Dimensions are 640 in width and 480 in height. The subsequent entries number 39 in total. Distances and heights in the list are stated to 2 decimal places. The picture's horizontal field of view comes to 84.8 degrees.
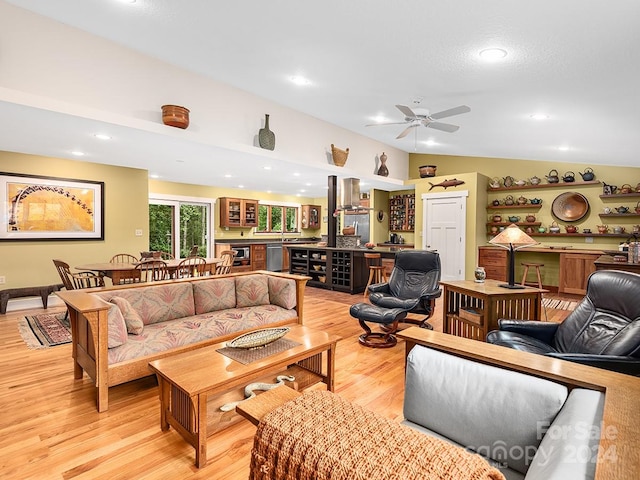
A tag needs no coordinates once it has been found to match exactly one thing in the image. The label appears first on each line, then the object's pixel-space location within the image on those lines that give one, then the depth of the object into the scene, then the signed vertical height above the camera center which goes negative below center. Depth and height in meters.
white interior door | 7.63 +0.13
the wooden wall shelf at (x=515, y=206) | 7.58 +0.62
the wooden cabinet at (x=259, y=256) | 9.52 -0.65
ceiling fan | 3.81 +1.37
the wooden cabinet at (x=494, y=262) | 7.33 -0.59
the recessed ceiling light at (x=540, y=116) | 4.05 +1.39
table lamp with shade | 3.58 -0.06
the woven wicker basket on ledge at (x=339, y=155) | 6.29 +1.41
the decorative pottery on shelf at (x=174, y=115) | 3.97 +1.33
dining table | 4.67 -0.51
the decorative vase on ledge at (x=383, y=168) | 7.60 +1.42
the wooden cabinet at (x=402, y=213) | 9.38 +0.56
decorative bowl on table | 2.42 -0.76
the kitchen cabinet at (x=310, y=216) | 11.78 +0.57
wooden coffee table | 1.89 -0.84
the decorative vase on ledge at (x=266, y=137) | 5.08 +1.40
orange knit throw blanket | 0.72 -0.48
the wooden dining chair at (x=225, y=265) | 5.54 -0.53
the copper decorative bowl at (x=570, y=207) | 7.08 +0.58
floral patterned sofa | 2.47 -0.79
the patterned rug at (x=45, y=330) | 3.79 -1.19
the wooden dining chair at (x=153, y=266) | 4.93 -0.50
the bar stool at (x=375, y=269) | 6.22 -0.64
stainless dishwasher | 9.79 -0.69
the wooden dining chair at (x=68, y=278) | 4.31 -0.59
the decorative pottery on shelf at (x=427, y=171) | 7.95 +1.43
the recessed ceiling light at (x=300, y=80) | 4.04 +1.79
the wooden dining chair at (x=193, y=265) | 5.29 -0.50
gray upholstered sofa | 1.00 -0.62
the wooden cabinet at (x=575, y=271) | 6.50 -0.69
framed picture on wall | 5.25 +0.37
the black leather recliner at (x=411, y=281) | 4.30 -0.62
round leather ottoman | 3.68 -0.92
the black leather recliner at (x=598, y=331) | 1.92 -0.66
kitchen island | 6.92 -0.67
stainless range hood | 7.25 +0.82
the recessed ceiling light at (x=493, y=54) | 2.73 +1.44
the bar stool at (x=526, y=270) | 6.73 -0.70
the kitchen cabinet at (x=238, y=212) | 9.37 +0.55
